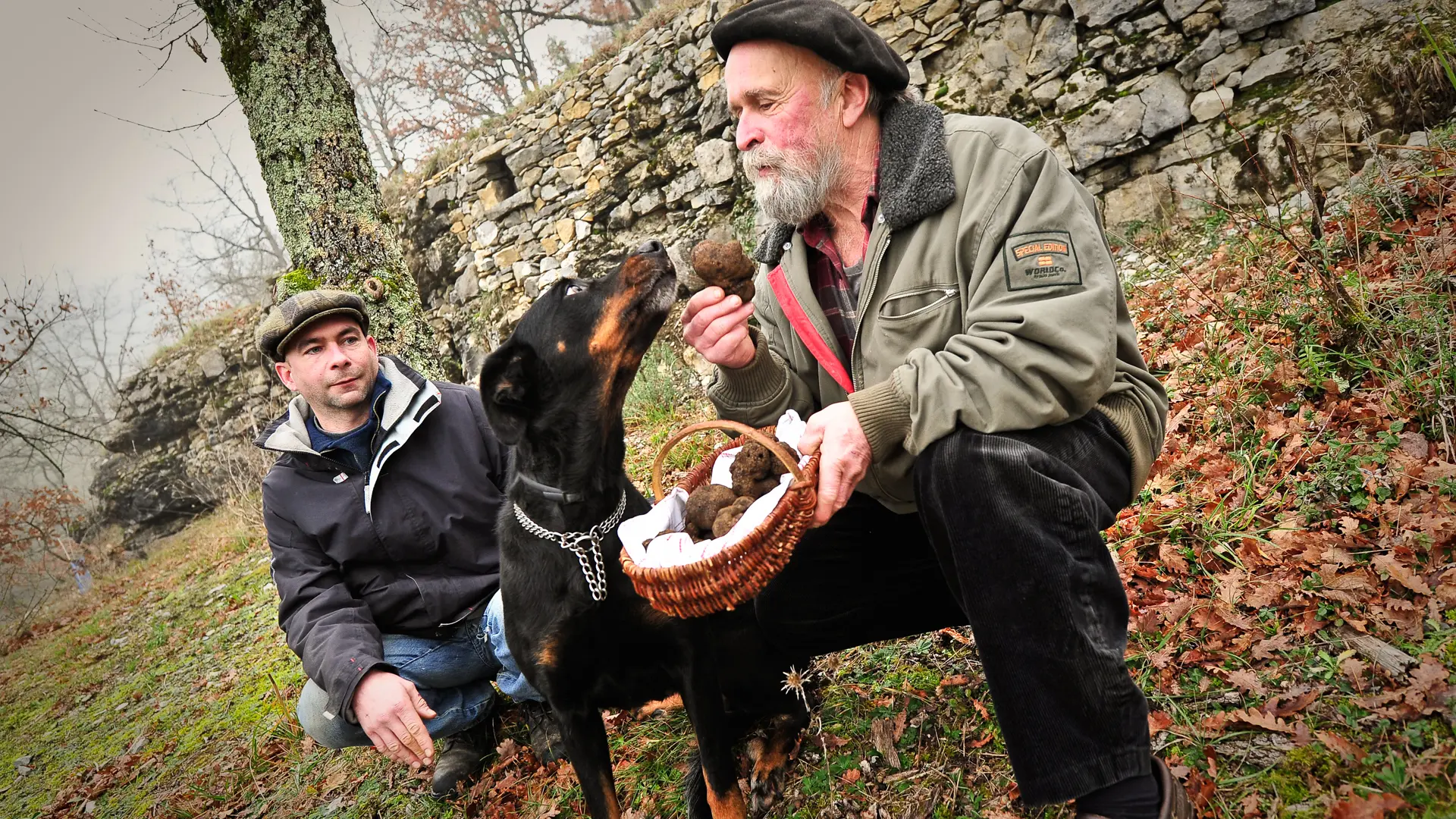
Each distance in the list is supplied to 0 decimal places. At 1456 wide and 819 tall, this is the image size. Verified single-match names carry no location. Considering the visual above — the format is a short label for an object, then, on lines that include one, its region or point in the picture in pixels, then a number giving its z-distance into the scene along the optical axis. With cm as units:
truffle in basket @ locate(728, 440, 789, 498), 204
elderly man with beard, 151
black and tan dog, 224
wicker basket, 165
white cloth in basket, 172
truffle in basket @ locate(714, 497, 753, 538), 191
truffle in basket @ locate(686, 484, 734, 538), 201
